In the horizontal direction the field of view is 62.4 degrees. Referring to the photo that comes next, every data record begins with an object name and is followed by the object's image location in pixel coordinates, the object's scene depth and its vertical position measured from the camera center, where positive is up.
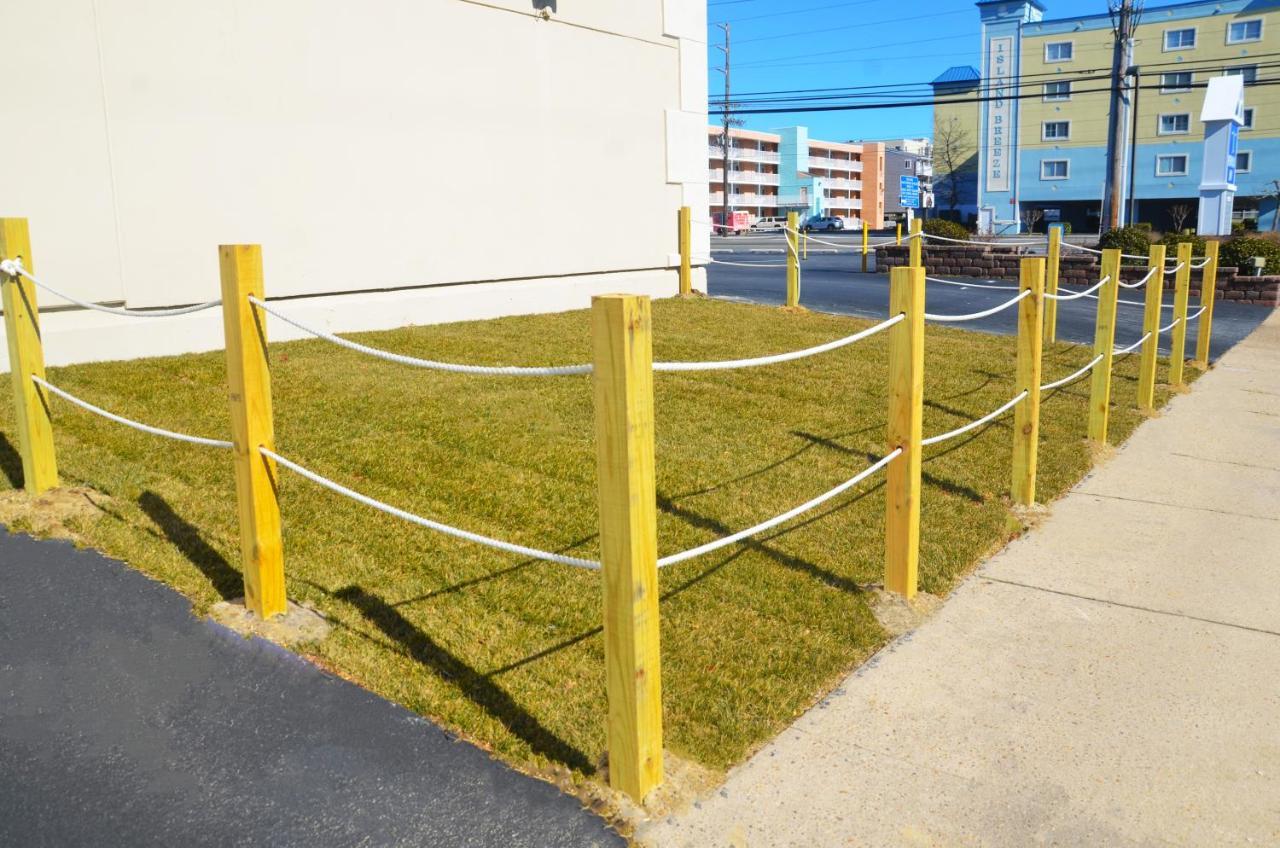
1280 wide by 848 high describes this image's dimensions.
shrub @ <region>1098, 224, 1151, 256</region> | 20.23 -0.30
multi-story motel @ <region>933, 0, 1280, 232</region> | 60.72 +6.83
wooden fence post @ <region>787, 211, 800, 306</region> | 14.63 -0.56
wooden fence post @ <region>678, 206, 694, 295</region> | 15.20 -0.13
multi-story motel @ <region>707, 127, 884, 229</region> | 114.44 +6.56
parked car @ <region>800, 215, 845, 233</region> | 82.53 +0.63
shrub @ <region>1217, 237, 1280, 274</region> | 18.45 -0.55
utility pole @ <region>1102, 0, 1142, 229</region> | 27.48 +2.87
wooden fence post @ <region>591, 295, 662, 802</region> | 2.99 -0.86
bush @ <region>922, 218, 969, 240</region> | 23.91 +0.00
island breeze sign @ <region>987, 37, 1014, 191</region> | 68.19 +7.02
